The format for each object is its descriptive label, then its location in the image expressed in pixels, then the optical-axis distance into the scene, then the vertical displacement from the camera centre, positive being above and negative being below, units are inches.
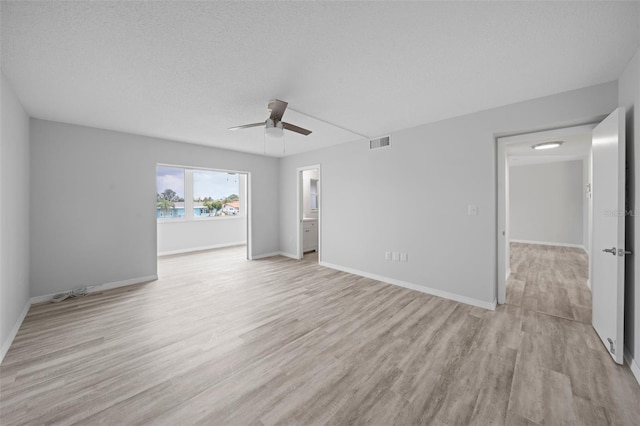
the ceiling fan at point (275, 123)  100.4 +39.8
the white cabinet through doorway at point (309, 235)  255.6 -24.9
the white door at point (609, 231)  78.2 -7.0
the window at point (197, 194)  267.4 +21.9
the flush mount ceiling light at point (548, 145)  157.1 +44.4
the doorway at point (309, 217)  220.8 -5.0
